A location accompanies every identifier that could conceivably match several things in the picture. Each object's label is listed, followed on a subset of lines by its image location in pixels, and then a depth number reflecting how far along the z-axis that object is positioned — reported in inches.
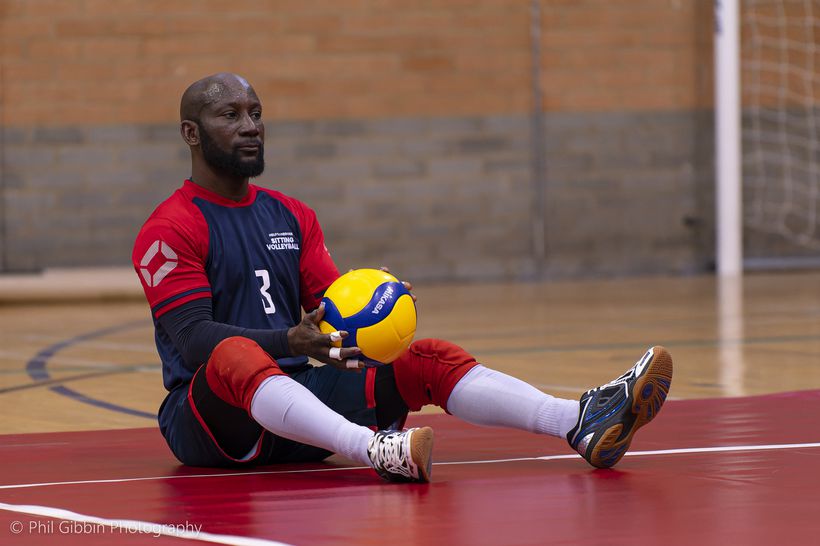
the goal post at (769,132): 1024.2
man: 299.7
